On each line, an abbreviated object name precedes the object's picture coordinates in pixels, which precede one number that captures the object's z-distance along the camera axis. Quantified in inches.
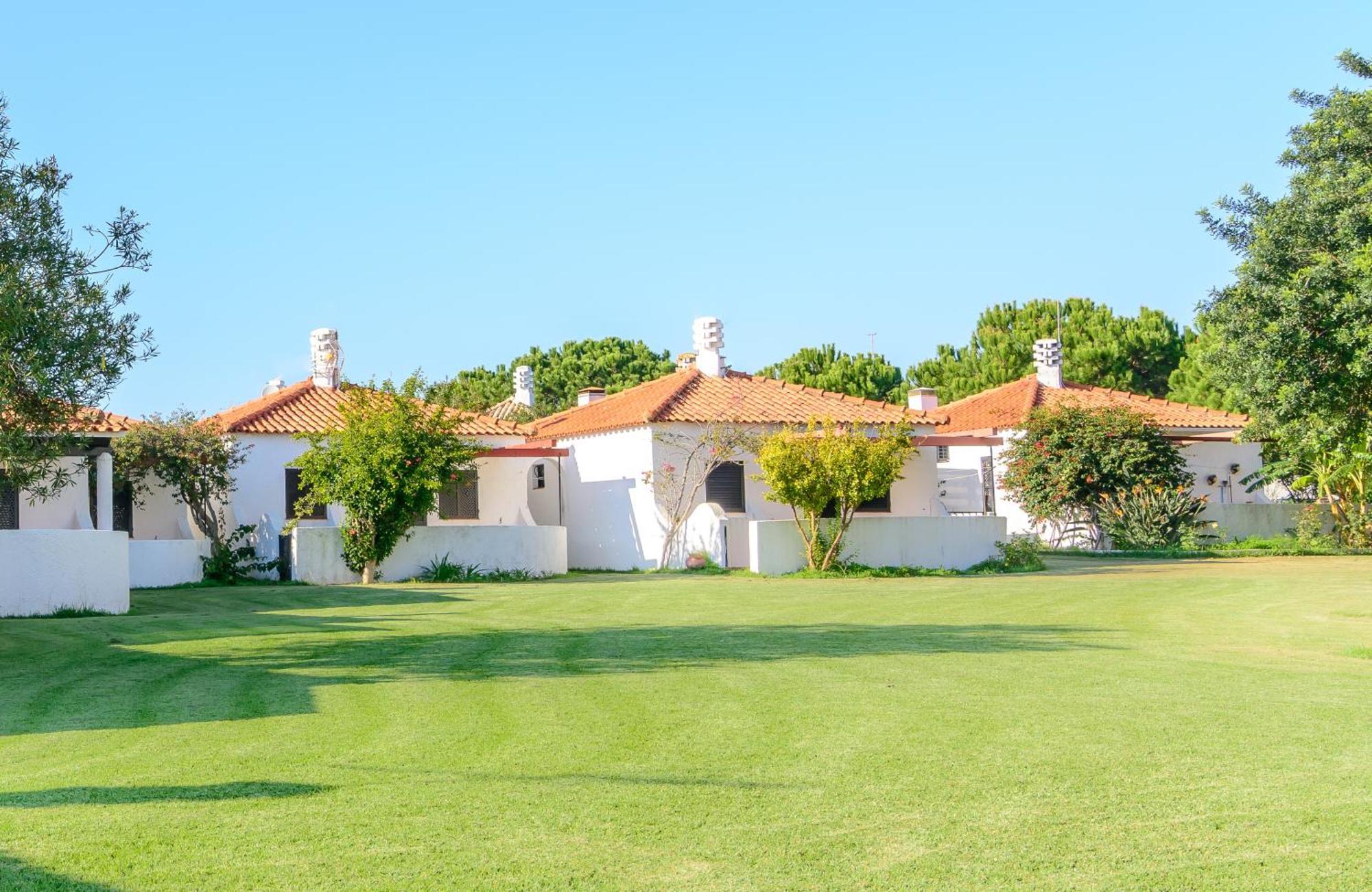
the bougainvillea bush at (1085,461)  1481.3
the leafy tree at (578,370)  2915.8
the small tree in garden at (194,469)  1204.5
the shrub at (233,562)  1200.2
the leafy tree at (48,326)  586.9
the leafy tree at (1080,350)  2556.6
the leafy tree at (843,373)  2755.9
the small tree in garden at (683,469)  1296.8
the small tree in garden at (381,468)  1145.4
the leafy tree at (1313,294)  1120.2
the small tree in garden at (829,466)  1149.7
